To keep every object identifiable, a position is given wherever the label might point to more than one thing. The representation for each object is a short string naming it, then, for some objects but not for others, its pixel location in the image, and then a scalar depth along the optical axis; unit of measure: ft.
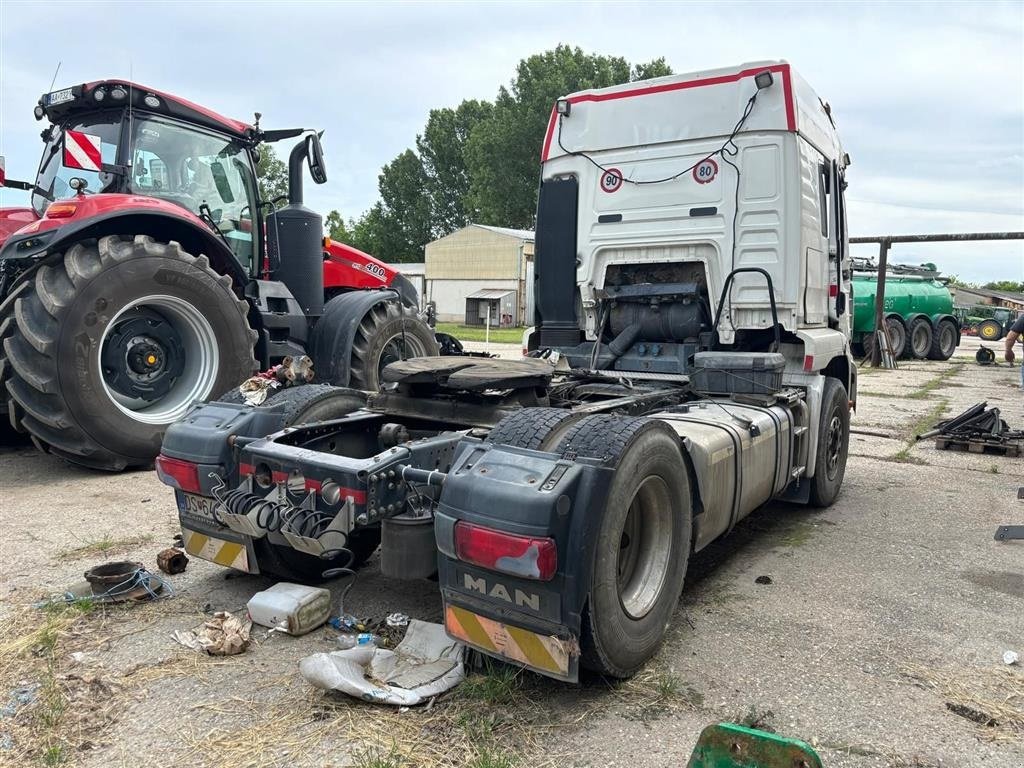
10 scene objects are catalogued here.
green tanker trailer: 70.23
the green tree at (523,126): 155.53
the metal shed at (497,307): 134.21
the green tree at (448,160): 195.42
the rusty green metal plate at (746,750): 6.20
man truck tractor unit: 8.86
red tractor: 19.20
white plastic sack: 8.96
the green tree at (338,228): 222.69
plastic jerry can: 11.03
